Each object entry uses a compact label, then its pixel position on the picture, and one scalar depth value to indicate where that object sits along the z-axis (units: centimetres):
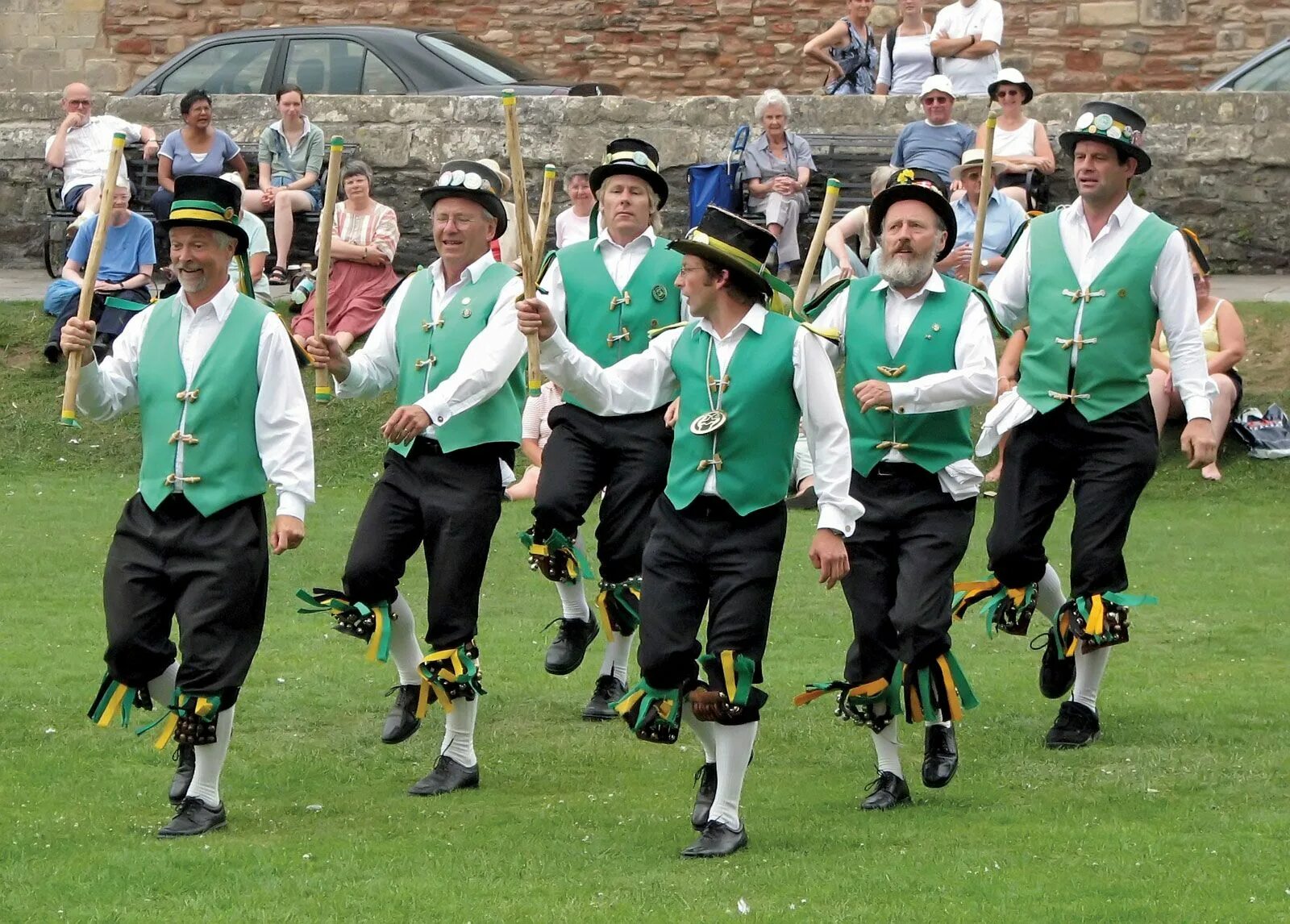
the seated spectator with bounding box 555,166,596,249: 1368
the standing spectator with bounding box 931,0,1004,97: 1733
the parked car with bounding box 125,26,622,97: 1866
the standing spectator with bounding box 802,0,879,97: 1873
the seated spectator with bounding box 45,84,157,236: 1734
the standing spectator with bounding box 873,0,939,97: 1773
